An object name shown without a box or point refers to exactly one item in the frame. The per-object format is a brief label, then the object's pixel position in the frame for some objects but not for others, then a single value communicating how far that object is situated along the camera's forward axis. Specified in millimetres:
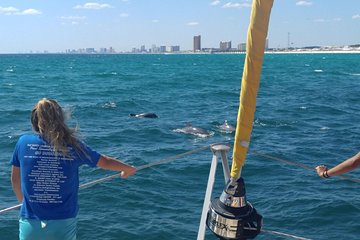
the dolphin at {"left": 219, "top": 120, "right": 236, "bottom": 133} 25344
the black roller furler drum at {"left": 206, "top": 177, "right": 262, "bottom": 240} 3234
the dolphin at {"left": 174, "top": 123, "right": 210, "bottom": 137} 24247
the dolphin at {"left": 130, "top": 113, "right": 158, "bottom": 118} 30938
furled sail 2691
